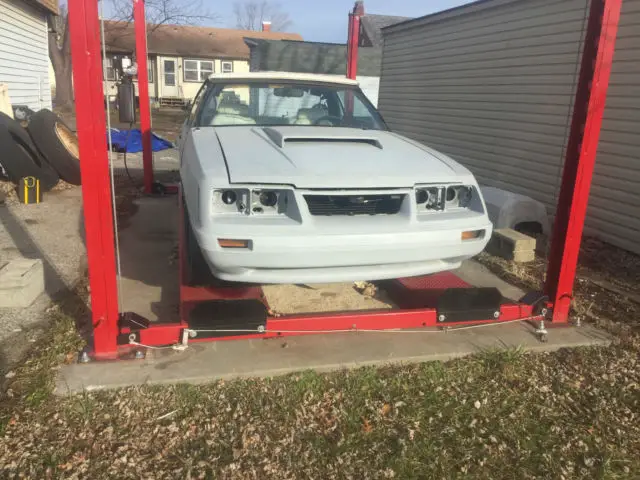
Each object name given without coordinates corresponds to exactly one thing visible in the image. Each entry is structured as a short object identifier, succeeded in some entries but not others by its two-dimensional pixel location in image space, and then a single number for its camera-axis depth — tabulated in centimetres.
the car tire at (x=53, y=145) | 837
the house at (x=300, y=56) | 1933
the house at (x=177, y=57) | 3130
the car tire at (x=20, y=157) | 774
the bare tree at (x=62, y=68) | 2542
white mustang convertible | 298
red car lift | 285
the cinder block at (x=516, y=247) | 557
